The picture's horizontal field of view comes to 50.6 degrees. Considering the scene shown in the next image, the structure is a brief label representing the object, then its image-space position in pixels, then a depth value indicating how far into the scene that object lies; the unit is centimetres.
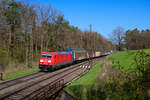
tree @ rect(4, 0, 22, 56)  3438
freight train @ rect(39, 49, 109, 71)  2452
